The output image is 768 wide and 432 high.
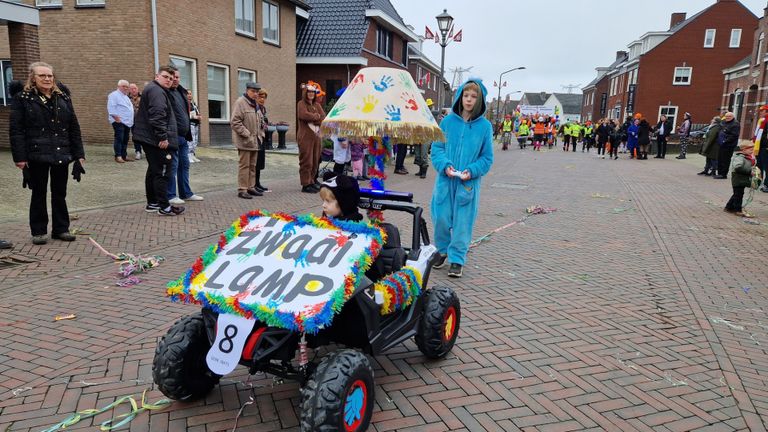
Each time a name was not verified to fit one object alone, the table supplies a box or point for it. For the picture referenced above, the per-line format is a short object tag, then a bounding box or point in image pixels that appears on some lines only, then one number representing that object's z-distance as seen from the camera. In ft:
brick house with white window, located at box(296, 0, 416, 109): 76.23
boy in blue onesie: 17.03
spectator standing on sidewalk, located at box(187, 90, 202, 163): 33.22
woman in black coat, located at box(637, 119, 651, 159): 74.73
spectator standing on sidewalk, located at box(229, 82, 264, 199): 29.01
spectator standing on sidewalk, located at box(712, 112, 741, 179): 43.73
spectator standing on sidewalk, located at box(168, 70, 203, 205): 24.59
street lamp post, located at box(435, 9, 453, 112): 52.85
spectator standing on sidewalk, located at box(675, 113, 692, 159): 77.94
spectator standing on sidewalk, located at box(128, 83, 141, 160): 40.81
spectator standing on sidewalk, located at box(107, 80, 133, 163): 39.04
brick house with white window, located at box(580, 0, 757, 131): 144.05
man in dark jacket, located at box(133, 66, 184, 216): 22.82
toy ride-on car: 7.90
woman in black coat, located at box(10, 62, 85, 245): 17.81
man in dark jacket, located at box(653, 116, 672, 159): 74.54
